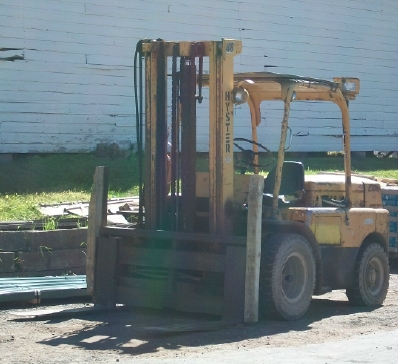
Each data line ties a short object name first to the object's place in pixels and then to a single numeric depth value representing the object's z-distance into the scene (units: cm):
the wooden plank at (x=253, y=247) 770
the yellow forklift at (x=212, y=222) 798
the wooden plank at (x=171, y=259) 798
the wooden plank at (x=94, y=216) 866
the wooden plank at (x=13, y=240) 1026
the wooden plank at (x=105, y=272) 854
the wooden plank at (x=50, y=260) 1026
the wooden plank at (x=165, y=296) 806
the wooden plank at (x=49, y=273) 1021
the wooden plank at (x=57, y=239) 1034
